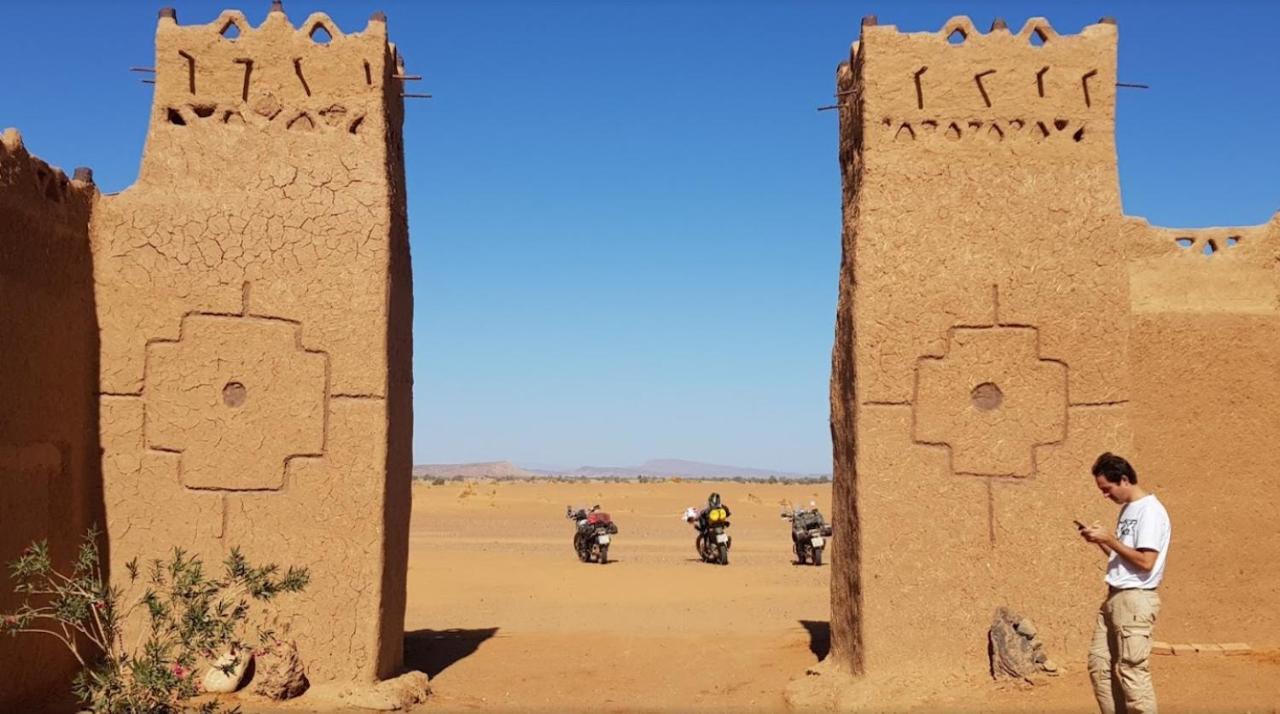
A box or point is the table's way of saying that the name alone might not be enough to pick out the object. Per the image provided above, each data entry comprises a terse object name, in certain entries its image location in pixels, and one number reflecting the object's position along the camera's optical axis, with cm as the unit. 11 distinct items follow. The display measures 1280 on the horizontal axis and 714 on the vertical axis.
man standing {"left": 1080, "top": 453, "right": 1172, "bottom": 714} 584
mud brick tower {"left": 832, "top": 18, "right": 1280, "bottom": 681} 842
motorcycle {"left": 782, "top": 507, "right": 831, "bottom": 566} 2125
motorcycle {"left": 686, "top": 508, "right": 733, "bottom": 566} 2128
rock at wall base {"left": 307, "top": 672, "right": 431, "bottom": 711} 824
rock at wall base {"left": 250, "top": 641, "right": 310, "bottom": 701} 805
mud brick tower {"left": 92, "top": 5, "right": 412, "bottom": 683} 847
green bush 591
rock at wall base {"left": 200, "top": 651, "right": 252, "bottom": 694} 810
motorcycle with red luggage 2120
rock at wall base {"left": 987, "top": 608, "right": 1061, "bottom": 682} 817
